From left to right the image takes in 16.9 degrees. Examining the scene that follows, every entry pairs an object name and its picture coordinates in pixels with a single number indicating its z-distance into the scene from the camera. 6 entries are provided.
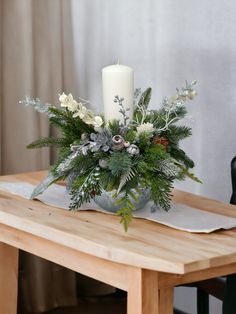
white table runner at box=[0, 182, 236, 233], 1.98
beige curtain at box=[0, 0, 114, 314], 3.19
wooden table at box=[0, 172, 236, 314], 1.73
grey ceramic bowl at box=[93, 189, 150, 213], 2.11
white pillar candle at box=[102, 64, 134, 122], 2.10
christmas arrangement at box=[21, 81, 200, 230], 2.00
